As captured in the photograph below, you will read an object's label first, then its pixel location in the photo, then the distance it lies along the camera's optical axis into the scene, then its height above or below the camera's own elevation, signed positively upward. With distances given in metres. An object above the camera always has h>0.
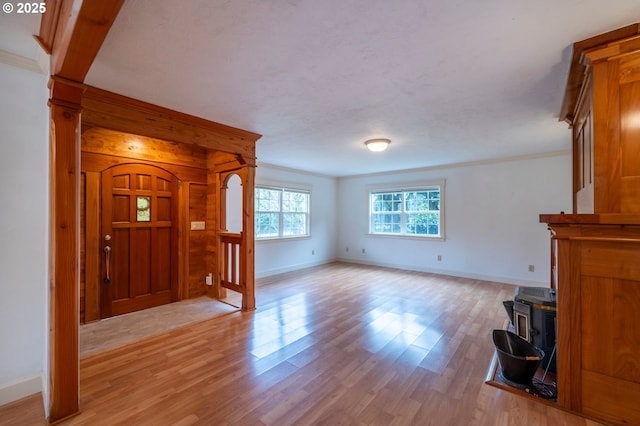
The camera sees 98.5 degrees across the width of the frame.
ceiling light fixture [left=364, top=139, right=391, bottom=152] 3.87 +0.98
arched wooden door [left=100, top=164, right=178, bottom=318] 3.44 -0.34
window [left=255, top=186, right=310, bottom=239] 5.82 +0.02
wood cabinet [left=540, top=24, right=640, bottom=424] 1.66 -0.29
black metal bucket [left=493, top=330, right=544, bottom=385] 2.05 -1.13
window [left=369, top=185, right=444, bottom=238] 6.17 +0.02
